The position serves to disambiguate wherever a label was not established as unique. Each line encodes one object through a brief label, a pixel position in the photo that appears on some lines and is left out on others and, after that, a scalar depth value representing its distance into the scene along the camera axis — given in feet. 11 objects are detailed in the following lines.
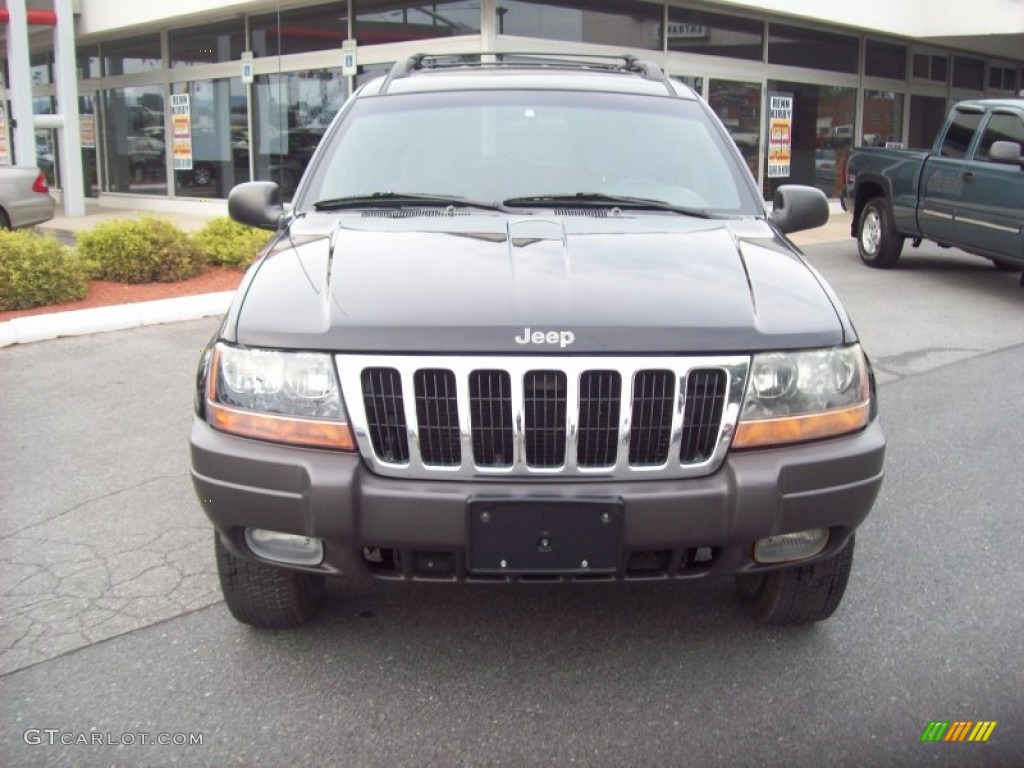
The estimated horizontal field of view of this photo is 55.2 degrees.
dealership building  48.14
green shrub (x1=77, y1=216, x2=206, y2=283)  31.01
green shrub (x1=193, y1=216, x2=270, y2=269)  33.86
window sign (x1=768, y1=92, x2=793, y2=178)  55.11
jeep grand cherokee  8.46
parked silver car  39.50
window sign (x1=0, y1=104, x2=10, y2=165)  66.08
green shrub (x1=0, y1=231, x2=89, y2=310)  27.30
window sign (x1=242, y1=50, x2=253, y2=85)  54.29
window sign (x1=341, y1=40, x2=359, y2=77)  48.08
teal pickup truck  30.42
